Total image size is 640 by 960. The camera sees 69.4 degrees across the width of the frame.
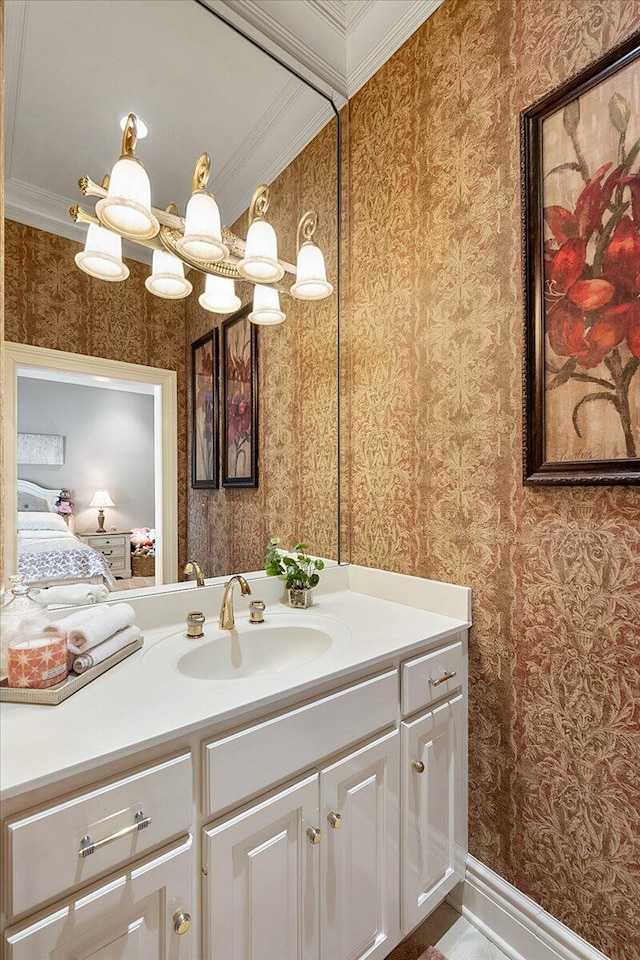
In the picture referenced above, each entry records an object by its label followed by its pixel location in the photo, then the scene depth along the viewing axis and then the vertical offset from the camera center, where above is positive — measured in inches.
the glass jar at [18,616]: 34.3 -10.1
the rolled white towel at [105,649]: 37.1 -14.3
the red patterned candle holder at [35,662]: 33.8 -13.3
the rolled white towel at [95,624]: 38.2 -12.3
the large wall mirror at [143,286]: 44.6 +21.1
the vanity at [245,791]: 27.2 -22.6
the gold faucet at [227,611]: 51.0 -14.3
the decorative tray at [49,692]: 33.1 -15.2
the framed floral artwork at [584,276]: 41.2 +19.6
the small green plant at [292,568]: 60.5 -11.5
